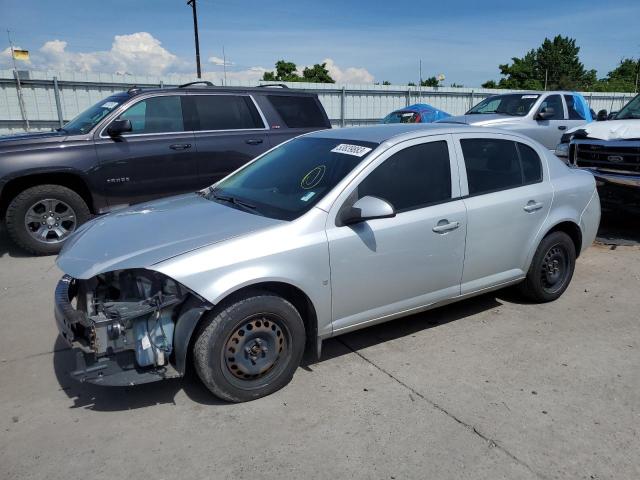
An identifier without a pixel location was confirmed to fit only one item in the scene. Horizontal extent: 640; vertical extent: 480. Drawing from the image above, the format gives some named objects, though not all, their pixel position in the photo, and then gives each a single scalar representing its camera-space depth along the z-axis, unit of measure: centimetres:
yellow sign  1382
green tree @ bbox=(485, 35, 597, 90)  5819
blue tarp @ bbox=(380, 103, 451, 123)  1587
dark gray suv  627
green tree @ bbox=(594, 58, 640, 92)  4523
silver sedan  304
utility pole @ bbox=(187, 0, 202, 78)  3019
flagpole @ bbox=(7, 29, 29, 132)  1414
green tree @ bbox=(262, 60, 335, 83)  4975
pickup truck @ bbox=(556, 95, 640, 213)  680
